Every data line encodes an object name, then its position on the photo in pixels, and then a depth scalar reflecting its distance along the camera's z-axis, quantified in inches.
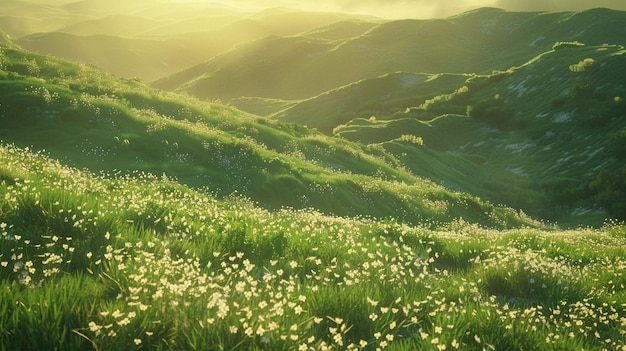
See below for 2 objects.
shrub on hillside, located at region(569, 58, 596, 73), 3959.2
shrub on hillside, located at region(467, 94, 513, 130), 3954.2
